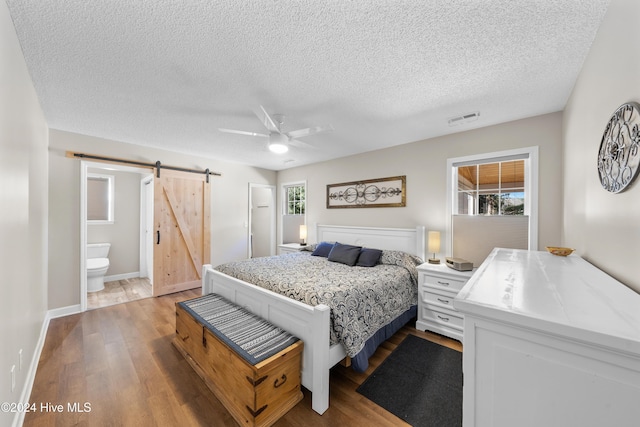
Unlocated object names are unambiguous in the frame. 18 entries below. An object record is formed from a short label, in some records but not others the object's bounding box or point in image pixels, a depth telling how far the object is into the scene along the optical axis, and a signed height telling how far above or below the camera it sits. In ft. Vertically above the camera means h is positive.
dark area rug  5.57 -4.62
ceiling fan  7.58 +2.75
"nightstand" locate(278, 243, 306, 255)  15.67 -2.33
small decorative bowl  5.83 -0.90
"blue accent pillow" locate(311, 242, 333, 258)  13.05 -2.00
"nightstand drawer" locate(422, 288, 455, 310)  8.92 -3.24
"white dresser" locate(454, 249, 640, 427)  2.03 -1.37
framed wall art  12.45 +1.17
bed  5.73 -2.75
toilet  13.21 -2.96
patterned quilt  6.46 -2.34
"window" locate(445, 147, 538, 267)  9.04 +0.48
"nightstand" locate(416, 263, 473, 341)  8.75 -3.24
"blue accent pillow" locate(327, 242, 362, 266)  11.00 -1.93
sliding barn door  13.26 -1.06
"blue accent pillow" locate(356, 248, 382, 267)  10.61 -1.98
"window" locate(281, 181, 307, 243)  17.99 +0.25
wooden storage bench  5.11 -3.55
